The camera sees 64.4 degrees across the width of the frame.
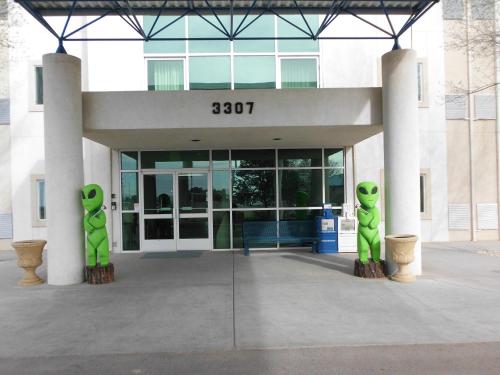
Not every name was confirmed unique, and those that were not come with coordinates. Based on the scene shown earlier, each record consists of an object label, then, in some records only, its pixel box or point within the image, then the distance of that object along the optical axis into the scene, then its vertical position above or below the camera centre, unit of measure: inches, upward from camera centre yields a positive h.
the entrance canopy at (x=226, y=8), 333.4 +165.8
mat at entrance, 405.7 -61.1
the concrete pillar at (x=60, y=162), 292.2 +26.8
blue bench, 411.1 -39.7
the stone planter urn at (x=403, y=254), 277.7 -43.5
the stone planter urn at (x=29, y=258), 294.2 -44.5
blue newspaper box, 409.1 -40.6
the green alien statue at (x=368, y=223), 301.0 -23.0
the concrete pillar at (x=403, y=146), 298.8 +35.1
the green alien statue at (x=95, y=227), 294.7 -22.2
